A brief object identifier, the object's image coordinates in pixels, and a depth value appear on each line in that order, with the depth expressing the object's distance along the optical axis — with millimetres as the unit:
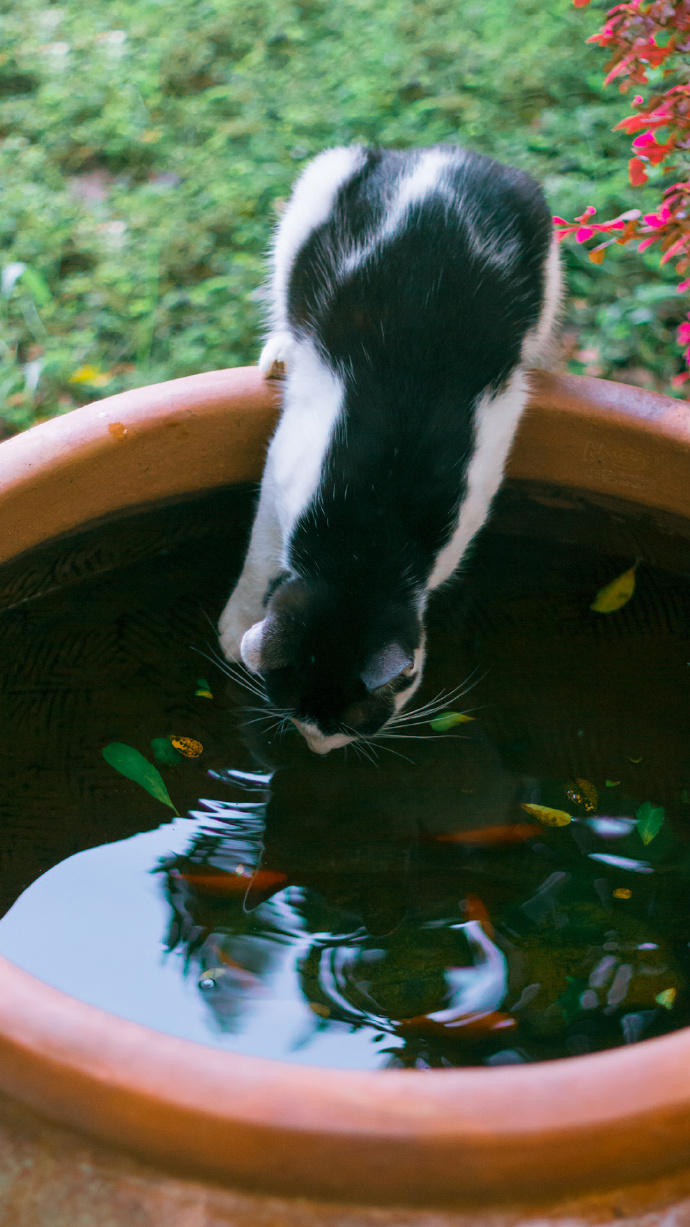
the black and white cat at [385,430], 1351
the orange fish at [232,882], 1266
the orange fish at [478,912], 1230
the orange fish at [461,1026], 1120
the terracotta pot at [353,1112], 637
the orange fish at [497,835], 1336
